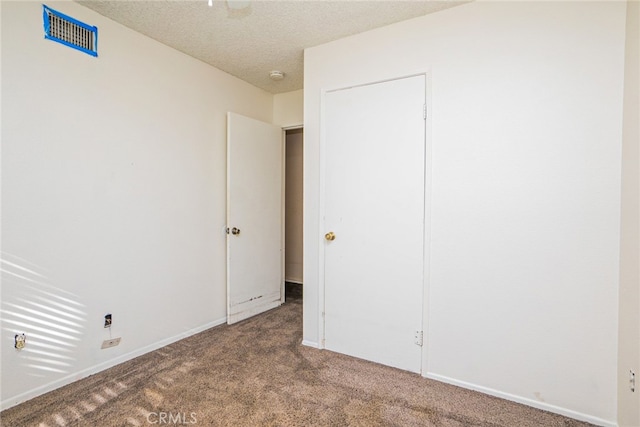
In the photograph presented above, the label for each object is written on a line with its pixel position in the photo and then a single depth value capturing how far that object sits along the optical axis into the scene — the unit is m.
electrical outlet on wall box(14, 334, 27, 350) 1.88
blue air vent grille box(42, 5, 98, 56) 1.97
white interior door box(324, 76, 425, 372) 2.29
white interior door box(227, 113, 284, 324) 3.20
